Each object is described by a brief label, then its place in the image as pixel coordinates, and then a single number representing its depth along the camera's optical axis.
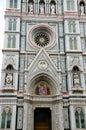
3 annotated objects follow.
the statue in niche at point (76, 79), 20.08
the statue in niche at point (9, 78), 19.69
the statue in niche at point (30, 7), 23.31
